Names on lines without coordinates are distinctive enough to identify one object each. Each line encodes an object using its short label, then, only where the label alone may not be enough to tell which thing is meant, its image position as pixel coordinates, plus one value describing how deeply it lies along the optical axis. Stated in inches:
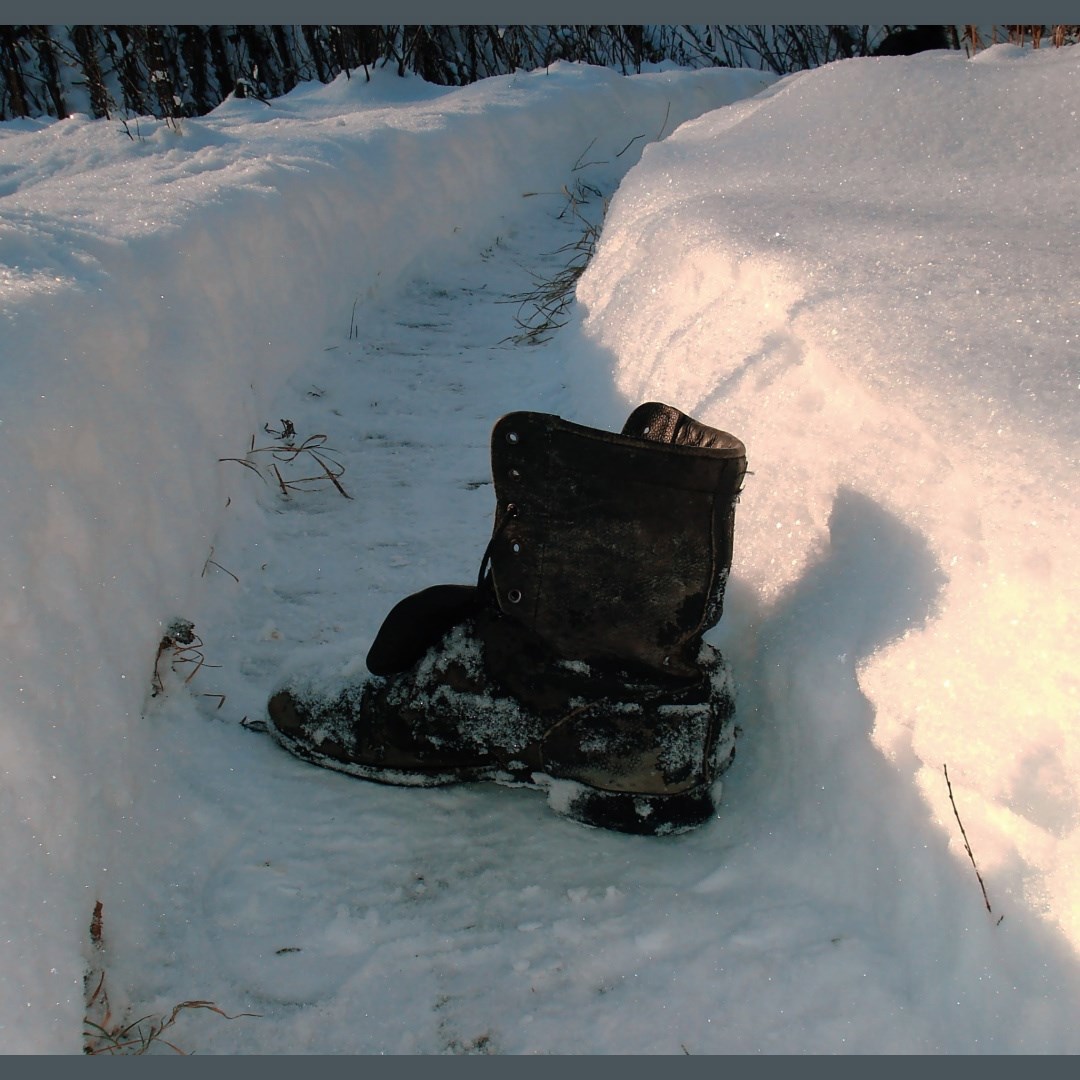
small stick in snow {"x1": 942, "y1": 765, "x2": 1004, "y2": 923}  46.5
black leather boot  57.2
